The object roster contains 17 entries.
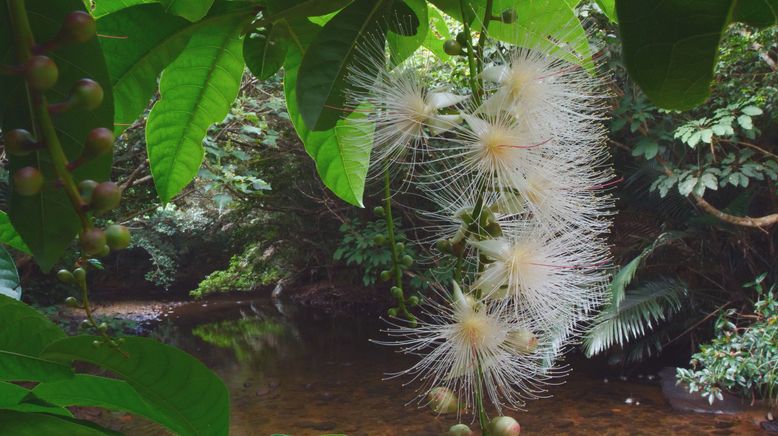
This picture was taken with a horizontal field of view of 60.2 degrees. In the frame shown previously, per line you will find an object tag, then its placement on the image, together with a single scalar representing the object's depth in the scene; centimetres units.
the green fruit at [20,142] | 28
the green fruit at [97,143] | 29
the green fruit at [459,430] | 51
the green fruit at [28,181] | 27
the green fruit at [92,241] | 27
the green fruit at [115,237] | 29
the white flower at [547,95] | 54
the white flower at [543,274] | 54
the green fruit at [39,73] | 26
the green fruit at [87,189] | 28
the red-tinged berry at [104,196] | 28
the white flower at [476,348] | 55
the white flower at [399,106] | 56
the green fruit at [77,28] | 28
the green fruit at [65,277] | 48
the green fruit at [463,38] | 52
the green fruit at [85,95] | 28
